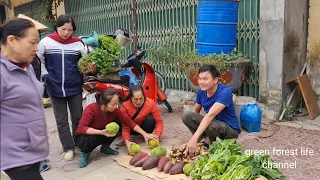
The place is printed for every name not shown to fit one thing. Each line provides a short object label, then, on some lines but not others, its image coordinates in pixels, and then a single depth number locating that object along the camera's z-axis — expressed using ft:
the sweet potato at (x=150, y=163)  10.73
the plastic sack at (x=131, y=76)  15.88
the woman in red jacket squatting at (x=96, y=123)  11.24
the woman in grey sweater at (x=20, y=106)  5.84
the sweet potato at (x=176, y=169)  10.23
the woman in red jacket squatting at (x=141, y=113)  12.82
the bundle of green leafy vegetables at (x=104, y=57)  11.91
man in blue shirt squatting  10.44
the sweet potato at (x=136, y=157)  11.24
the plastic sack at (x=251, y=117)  13.84
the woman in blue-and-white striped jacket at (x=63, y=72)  11.57
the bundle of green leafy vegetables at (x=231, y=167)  8.52
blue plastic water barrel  15.42
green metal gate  16.68
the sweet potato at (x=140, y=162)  11.08
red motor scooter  16.76
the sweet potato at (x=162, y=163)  10.55
